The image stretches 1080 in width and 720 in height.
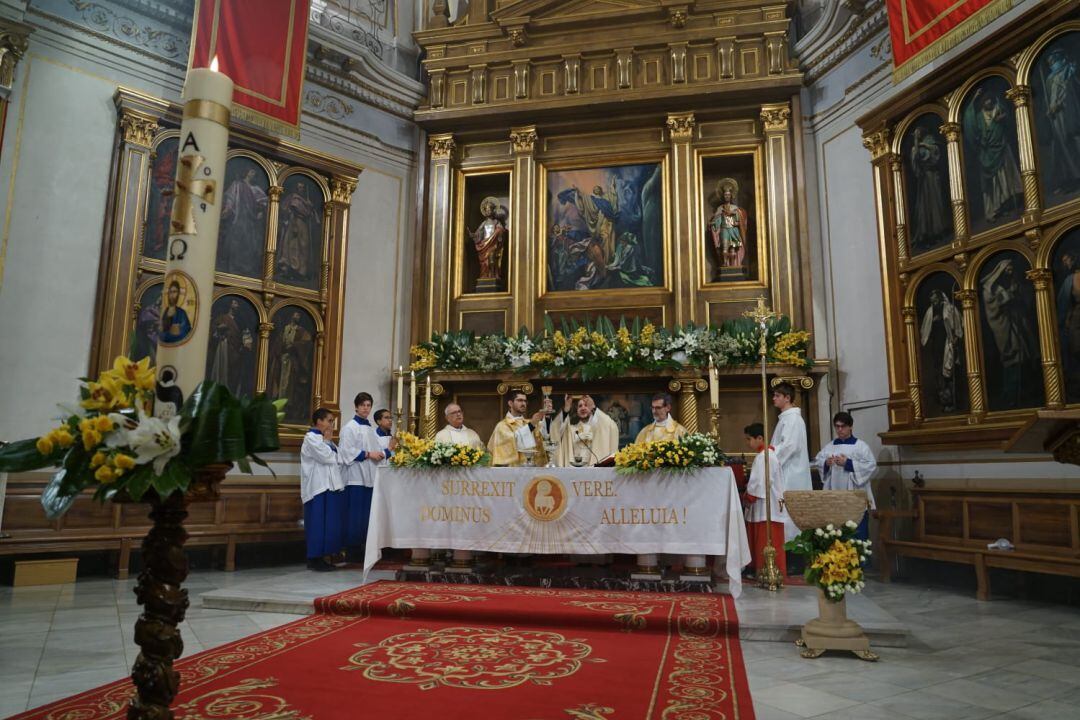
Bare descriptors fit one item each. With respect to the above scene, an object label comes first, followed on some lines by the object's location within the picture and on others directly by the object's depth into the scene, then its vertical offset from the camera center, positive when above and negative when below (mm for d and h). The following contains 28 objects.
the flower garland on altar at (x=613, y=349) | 9414 +1541
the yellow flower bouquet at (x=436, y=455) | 6711 +113
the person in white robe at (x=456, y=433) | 7977 +382
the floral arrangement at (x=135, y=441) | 1946 +67
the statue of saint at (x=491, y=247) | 11180 +3282
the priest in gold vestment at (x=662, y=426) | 7531 +434
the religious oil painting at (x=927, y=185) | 8062 +3123
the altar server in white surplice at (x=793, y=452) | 7809 +180
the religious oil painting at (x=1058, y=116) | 6602 +3180
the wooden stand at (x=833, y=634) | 4445 -979
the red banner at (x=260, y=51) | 8874 +5082
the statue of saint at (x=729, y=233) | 10422 +3281
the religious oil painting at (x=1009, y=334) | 6953 +1309
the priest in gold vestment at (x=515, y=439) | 7473 +293
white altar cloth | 6180 -378
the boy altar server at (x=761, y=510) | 7152 -393
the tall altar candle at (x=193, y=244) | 2027 +619
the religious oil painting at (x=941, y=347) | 7758 +1307
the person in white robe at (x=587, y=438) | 7812 +327
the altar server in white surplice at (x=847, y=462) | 8039 +84
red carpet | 3332 -1063
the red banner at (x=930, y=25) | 7273 +4507
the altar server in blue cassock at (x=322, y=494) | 8039 -295
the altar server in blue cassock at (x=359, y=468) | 8500 -9
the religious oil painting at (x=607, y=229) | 10797 +3482
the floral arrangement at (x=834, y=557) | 4500 -524
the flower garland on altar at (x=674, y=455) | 6203 +114
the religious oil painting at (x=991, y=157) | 7262 +3110
